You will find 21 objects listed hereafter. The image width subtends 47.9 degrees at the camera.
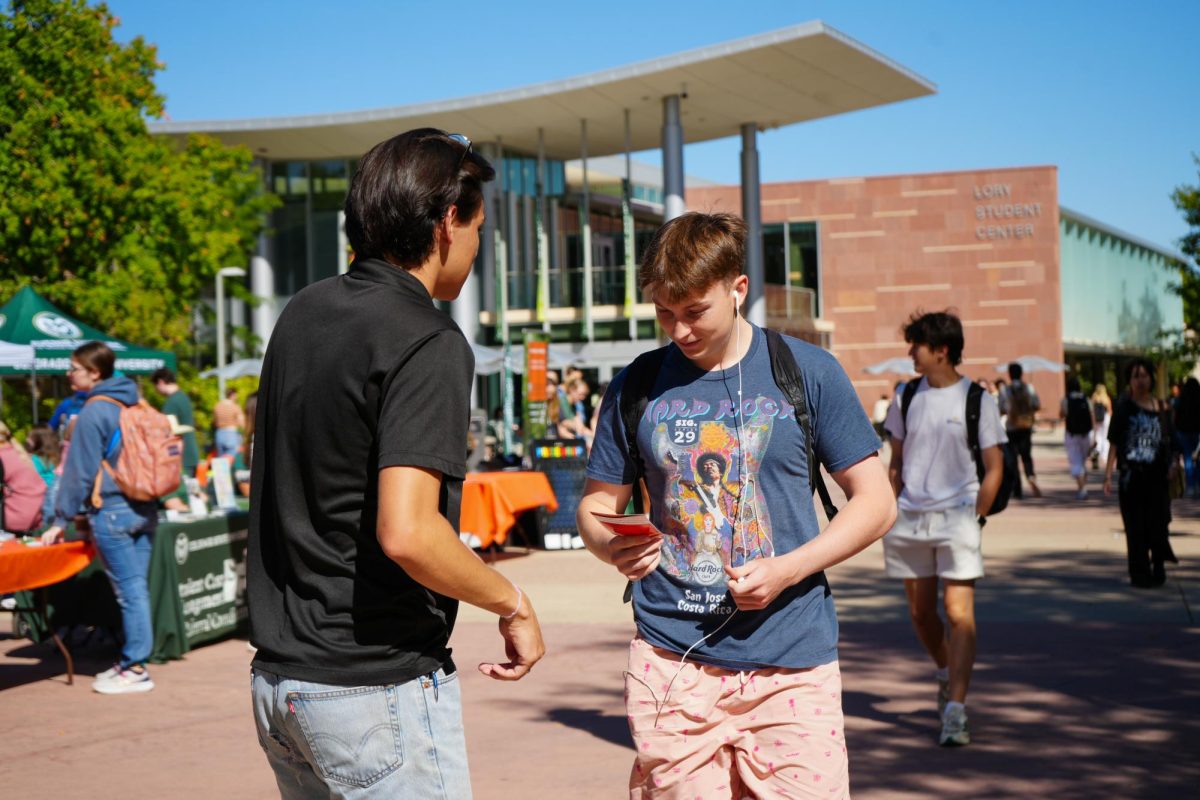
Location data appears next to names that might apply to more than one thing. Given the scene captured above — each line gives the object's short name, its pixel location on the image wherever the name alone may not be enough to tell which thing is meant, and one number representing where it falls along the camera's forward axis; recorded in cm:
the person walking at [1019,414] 2022
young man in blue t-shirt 318
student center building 3538
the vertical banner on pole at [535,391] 1731
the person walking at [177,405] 1444
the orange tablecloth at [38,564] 786
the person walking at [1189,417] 1819
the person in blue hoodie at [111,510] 799
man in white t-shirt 625
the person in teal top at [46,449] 1290
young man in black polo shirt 236
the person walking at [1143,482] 1109
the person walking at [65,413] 1253
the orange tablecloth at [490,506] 1348
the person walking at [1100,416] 2598
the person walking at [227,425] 1645
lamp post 3082
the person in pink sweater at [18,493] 1034
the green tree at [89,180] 2523
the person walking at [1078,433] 2089
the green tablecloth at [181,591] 887
